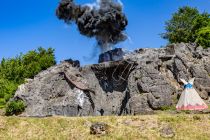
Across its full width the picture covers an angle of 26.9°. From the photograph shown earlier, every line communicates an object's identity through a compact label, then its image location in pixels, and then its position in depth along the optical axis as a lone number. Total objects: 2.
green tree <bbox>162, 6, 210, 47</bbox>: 74.19
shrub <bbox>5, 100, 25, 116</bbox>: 42.91
